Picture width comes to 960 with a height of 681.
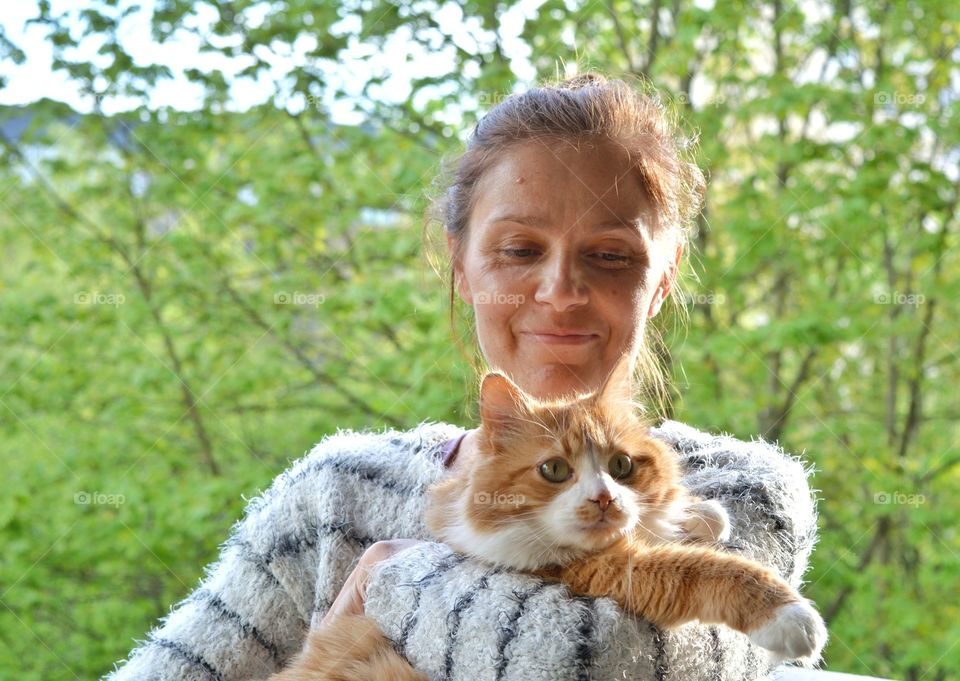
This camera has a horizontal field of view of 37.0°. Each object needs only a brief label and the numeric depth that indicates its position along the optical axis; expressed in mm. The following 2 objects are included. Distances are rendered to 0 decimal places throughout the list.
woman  932
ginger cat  753
